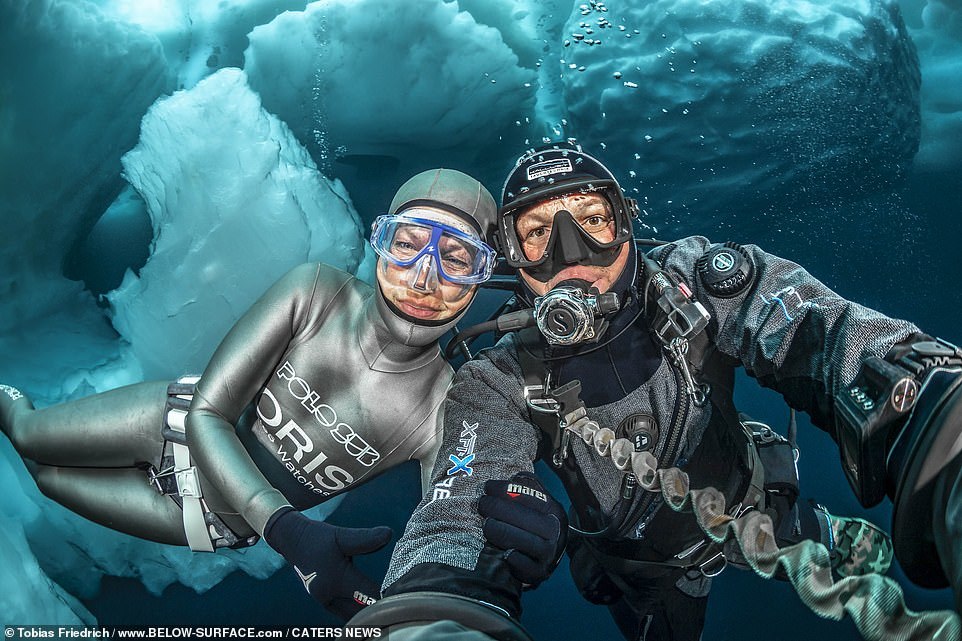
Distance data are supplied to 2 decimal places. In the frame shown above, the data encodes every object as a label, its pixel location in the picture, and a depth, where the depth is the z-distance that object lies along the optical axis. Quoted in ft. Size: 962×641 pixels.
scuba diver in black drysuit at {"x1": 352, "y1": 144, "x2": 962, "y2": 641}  1.30
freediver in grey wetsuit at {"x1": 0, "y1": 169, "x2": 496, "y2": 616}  1.88
